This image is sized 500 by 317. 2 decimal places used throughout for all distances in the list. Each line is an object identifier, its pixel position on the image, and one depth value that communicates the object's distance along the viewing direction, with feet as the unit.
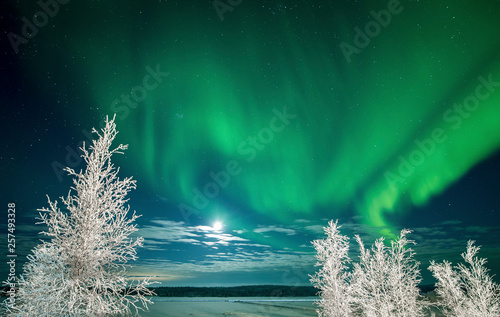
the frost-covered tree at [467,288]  63.96
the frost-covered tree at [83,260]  28.14
